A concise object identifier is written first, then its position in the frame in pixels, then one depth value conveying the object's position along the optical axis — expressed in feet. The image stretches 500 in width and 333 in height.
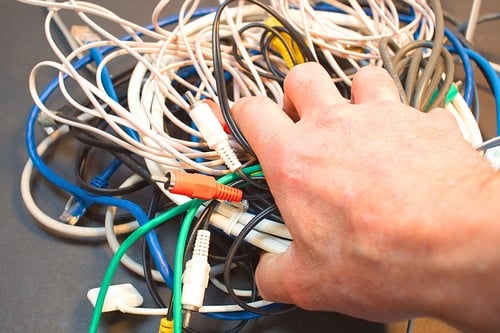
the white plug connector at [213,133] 1.60
